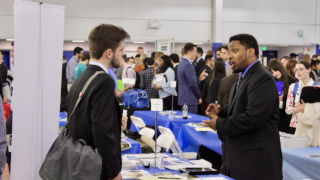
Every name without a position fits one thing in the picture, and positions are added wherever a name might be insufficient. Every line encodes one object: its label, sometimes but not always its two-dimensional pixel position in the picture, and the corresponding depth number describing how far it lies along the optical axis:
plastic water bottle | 6.22
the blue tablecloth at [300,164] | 3.65
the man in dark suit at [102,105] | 2.13
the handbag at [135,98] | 8.21
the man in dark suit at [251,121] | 2.84
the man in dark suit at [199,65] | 8.84
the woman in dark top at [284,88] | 6.37
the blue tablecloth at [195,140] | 5.03
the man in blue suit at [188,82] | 7.12
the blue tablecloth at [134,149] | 4.09
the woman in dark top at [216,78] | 6.13
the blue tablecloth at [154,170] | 2.94
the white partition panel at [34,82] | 2.70
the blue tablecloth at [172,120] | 6.03
